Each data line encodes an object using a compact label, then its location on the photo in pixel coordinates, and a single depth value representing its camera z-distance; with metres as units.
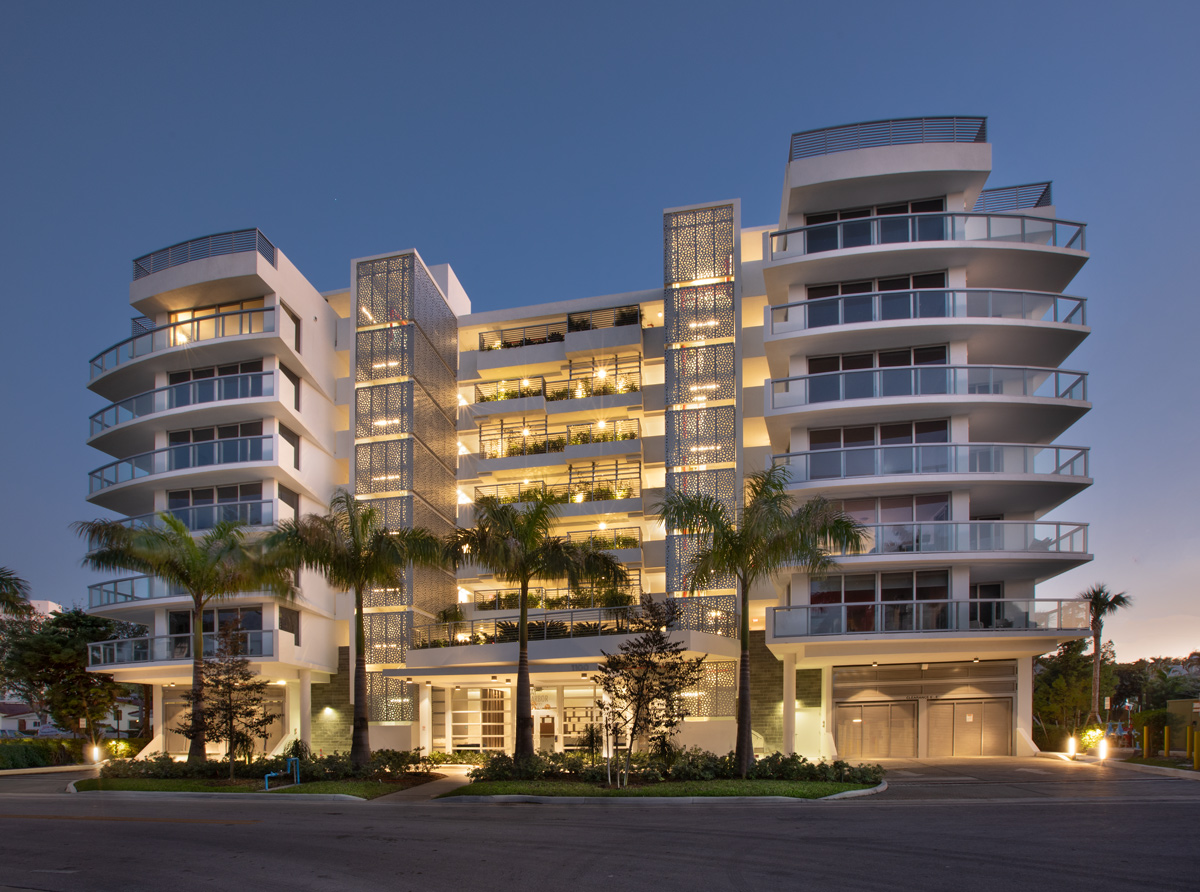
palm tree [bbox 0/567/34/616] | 34.84
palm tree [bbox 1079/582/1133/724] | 39.40
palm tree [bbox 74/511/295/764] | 31.00
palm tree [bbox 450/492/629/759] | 27.48
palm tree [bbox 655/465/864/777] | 24.92
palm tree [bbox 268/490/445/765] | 28.00
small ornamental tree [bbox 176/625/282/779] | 28.00
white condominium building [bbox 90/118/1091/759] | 30.88
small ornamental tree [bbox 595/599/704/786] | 24.31
